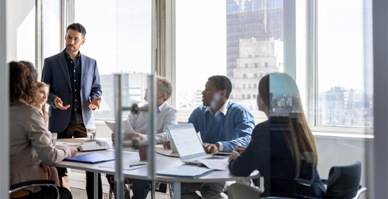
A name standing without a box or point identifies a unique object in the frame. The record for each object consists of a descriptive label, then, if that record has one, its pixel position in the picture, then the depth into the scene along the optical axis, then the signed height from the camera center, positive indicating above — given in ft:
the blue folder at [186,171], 7.00 -1.28
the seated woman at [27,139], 5.85 -0.68
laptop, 8.18 -0.95
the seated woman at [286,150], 6.78 -0.88
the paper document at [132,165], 6.84 -1.18
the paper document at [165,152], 8.88 -1.21
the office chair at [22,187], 5.75 -1.35
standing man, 11.93 +0.23
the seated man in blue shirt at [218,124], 8.78 -0.62
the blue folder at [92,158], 8.24 -1.24
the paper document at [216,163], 7.52 -1.23
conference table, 6.86 -1.30
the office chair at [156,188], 9.51 -2.18
